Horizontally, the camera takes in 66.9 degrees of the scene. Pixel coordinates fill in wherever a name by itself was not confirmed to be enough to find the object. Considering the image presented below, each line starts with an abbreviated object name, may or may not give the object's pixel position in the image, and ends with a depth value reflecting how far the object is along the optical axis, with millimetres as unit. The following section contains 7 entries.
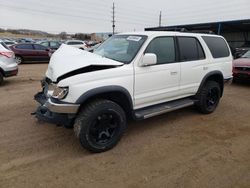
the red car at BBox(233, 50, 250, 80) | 6994
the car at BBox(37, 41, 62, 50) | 14944
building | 17691
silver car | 6225
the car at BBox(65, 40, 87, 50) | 17748
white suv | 2740
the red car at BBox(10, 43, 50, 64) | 12183
